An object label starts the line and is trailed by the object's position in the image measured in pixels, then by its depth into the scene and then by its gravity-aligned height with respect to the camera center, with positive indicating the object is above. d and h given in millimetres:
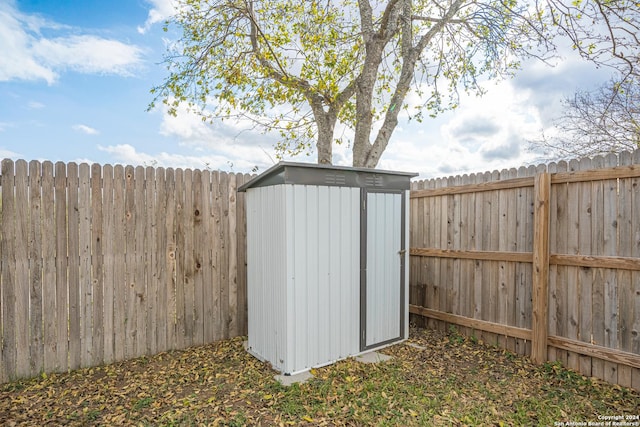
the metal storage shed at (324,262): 3305 -518
